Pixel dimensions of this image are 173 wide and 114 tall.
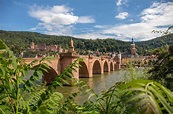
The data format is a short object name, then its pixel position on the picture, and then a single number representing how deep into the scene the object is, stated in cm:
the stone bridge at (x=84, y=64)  2037
